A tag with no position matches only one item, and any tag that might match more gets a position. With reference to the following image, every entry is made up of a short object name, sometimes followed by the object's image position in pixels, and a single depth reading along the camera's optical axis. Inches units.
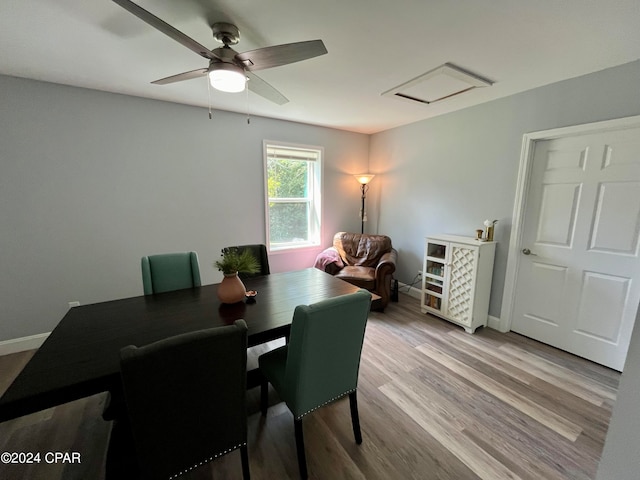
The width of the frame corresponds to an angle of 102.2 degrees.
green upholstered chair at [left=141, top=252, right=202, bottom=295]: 75.6
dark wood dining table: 37.6
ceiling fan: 49.6
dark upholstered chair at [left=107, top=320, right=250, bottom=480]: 35.6
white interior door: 82.0
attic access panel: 84.1
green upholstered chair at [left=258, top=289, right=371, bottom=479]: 48.0
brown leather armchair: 128.7
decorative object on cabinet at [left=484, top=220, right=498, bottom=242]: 110.7
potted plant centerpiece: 65.2
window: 142.9
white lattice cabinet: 108.6
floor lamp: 163.5
